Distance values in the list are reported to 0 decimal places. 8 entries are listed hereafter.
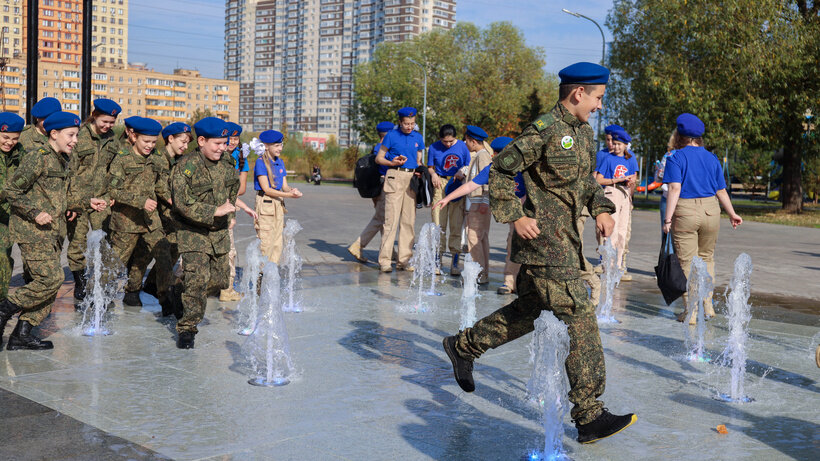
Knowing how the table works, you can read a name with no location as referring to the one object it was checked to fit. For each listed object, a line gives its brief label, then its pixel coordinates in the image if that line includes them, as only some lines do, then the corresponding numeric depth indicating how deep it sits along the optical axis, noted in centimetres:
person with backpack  1238
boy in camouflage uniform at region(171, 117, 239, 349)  647
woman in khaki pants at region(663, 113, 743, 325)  795
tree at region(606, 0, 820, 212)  2772
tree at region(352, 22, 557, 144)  6606
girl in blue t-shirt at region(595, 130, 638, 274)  1050
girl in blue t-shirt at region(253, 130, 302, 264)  961
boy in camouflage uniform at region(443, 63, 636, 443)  442
